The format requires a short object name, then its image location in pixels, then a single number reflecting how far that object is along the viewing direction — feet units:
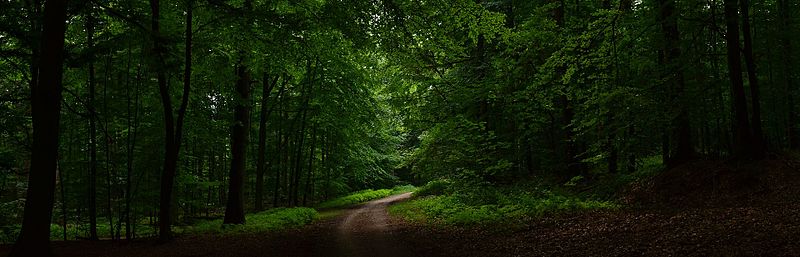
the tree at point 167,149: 41.21
